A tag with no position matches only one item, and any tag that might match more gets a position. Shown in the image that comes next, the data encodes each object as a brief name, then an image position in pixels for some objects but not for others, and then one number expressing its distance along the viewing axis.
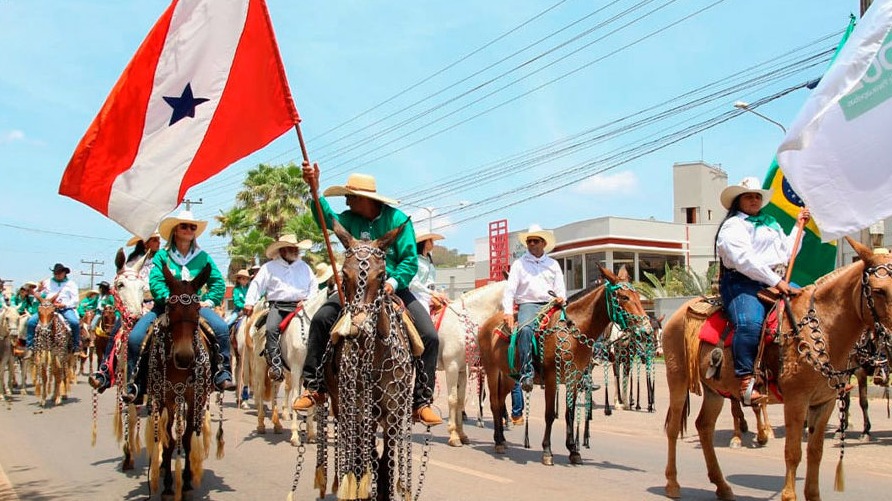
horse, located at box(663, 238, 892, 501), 6.67
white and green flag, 6.57
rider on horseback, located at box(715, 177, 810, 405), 7.46
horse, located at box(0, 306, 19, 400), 18.69
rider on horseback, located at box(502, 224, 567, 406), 11.12
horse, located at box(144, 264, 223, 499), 7.76
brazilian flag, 9.98
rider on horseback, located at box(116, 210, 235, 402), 8.48
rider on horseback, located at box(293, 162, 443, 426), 6.76
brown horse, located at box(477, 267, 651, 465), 10.27
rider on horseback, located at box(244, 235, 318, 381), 11.91
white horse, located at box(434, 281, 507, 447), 12.07
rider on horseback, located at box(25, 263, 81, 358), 17.91
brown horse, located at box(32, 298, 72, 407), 17.39
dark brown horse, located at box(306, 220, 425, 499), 5.91
